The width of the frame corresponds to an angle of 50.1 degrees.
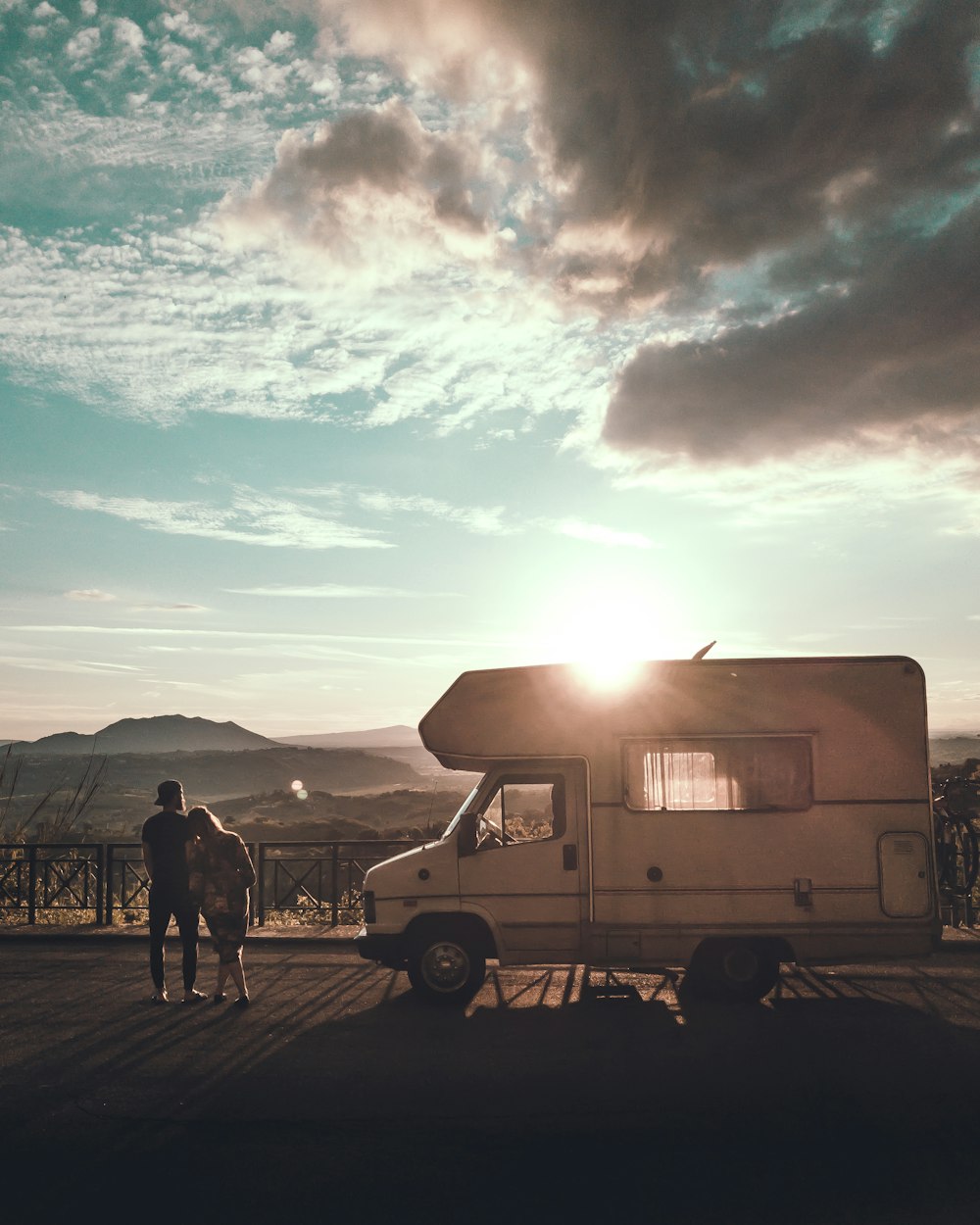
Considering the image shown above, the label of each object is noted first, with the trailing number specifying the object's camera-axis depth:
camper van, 9.41
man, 9.70
